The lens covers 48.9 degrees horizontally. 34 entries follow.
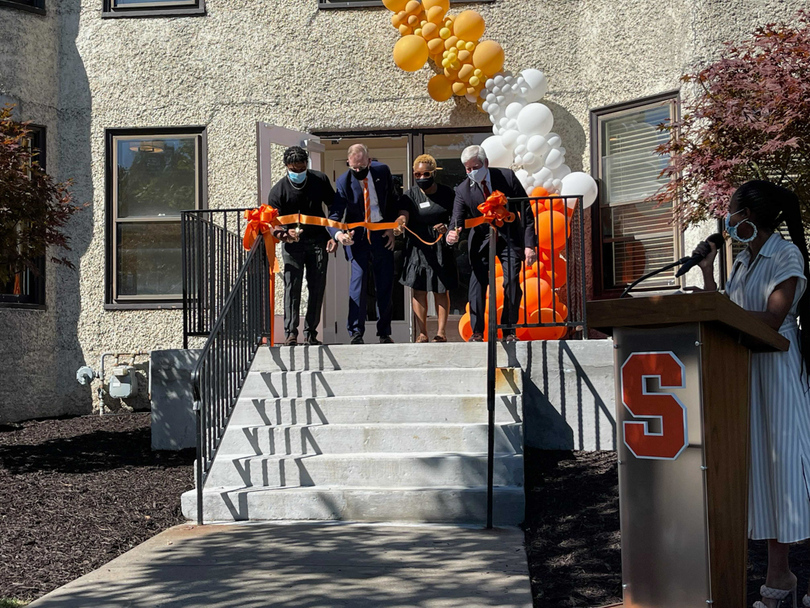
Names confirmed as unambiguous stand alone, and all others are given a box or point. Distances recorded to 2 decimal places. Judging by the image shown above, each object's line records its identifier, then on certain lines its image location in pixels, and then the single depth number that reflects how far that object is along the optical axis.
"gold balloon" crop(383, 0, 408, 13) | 8.95
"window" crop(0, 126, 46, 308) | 9.26
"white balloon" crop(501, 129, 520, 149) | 8.37
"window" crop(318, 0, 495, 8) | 9.55
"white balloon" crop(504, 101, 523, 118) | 8.56
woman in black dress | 7.58
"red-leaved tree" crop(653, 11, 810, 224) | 6.27
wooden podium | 3.04
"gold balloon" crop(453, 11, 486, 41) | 8.60
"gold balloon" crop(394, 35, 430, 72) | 8.82
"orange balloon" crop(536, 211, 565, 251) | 7.80
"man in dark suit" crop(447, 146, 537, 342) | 6.92
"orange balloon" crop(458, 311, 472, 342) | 7.66
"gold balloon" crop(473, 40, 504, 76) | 8.57
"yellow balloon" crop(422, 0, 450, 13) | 8.67
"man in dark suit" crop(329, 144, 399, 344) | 7.36
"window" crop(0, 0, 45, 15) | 9.31
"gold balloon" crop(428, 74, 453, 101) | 8.96
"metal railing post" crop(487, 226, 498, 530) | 5.37
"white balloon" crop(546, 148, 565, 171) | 8.24
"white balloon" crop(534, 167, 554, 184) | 8.23
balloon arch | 7.92
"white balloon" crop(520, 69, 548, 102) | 8.63
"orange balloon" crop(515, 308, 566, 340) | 7.48
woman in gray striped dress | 3.37
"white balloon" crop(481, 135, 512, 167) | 8.38
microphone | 3.33
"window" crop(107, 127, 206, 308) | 9.65
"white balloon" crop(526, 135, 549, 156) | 8.22
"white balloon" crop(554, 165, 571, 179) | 8.33
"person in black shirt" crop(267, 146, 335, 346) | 7.27
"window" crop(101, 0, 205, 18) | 9.66
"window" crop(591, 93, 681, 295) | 8.73
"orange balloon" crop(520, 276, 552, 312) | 7.52
